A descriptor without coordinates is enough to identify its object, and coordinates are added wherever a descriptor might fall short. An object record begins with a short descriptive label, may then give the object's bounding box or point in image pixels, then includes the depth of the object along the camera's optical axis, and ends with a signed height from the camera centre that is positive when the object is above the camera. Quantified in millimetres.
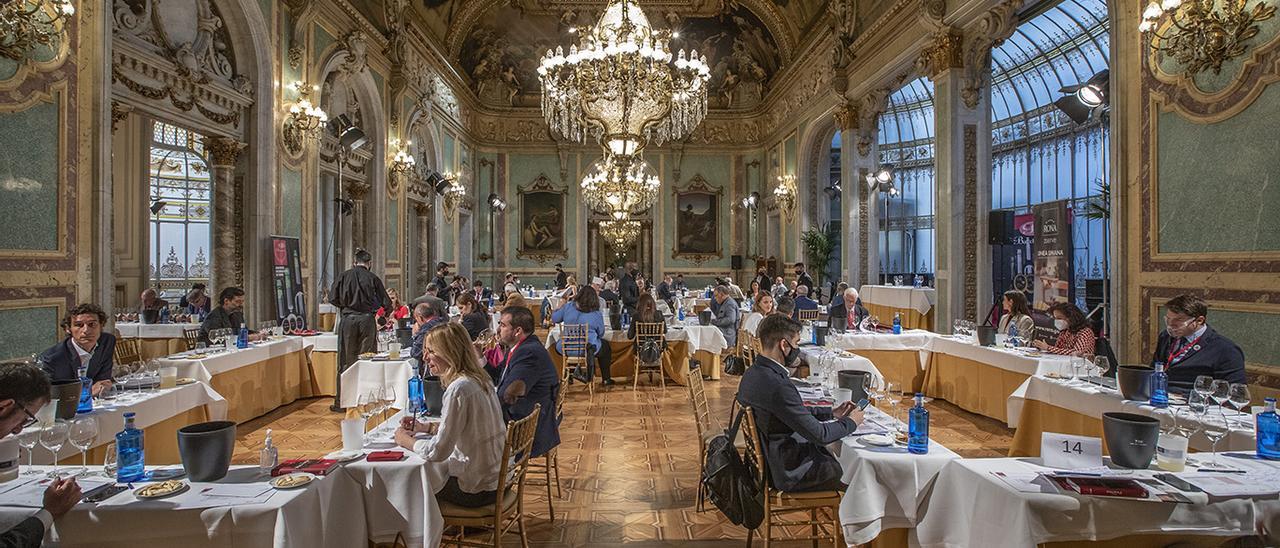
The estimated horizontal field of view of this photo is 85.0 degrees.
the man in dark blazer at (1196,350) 4258 -485
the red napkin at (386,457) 3096 -802
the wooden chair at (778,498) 3516 -1145
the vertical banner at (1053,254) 8648 +241
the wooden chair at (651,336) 9391 -818
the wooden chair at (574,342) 9078 -861
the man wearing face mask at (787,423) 3363 -725
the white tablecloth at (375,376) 6609 -941
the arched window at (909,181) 21438 +2904
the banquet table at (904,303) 12109 -556
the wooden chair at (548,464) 4578 -1390
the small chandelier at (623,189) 12281 +1595
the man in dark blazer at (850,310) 9109 -481
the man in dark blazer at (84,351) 4516 -479
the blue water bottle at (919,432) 3240 -739
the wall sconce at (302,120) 10320 +2365
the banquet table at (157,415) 4133 -929
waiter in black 7609 -311
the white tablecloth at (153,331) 8688 -651
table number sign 2877 -749
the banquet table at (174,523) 2436 -859
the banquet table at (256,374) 6336 -1000
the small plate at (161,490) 2539 -780
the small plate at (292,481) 2674 -787
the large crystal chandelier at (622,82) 8875 +2588
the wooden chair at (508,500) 3307 -1112
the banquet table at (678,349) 9828 -1053
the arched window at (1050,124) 15344 +3836
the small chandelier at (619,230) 15293 +1026
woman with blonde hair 3123 -705
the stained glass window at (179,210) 16031 +1615
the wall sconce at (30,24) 5523 +2097
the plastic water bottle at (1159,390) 4094 -699
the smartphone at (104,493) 2520 -787
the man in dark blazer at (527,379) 4133 -612
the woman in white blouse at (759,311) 8945 -493
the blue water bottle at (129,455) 2730 -694
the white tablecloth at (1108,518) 2533 -895
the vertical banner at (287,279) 9781 -10
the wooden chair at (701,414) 4238 -858
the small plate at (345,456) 3086 -798
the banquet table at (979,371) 6281 -1036
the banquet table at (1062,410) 4307 -987
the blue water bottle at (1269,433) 3043 -712
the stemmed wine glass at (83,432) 2734 -601
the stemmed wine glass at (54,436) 2732 -615
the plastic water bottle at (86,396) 4012 -682
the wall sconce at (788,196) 19000 +2183
